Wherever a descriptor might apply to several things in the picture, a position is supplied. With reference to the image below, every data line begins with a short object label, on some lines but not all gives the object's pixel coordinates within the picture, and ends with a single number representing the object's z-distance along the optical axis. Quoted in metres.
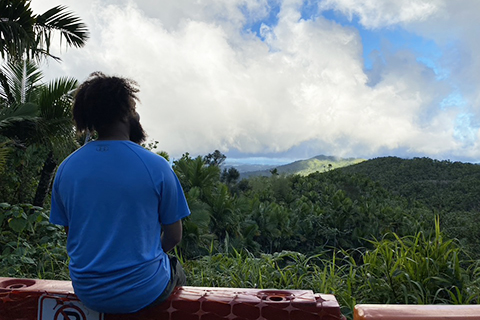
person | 1.76
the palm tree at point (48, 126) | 9.78
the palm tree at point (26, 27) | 9.38
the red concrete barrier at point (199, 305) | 1.93
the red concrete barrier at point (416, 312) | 1.86
